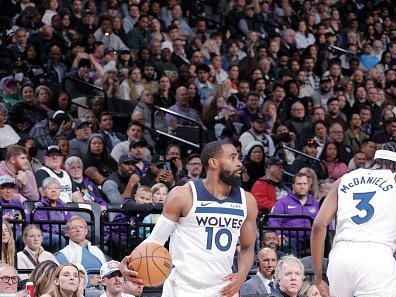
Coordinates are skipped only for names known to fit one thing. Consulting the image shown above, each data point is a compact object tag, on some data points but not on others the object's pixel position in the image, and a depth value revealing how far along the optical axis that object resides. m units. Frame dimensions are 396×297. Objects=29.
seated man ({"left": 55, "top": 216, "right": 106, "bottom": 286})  12.84
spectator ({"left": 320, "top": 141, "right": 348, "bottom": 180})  18.23
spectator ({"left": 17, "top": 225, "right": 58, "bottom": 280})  12.61
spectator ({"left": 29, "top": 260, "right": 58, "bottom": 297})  10.98
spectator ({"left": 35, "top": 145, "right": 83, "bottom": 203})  14.56
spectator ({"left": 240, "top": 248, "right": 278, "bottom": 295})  12.80
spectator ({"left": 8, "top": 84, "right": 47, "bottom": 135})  17.22
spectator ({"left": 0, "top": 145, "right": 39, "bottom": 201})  14.10
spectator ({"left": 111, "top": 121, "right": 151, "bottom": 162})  17.06
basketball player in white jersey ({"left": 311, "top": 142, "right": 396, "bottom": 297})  8.67
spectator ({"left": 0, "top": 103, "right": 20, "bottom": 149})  16.27
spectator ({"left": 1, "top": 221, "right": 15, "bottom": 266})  12.41
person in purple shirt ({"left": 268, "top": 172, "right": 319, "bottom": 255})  14.73
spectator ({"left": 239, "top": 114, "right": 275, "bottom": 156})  18.53
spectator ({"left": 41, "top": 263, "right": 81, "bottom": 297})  10.91
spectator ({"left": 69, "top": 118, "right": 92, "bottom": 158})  16.47
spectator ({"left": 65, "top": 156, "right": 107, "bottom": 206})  15.10
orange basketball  8.75
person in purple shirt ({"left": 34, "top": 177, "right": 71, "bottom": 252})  13.54
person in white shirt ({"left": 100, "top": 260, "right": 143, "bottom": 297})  11.53
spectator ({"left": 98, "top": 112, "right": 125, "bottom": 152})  17.52
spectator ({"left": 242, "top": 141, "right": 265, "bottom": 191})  17.16
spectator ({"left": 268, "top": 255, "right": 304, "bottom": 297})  11.30
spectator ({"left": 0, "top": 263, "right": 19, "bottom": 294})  10.79
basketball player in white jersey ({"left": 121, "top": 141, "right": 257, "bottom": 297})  8.88
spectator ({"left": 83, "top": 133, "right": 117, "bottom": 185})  15.92
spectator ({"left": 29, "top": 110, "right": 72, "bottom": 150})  16.84
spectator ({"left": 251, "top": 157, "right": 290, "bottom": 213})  16.09
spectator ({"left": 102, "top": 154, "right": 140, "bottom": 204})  15.39
